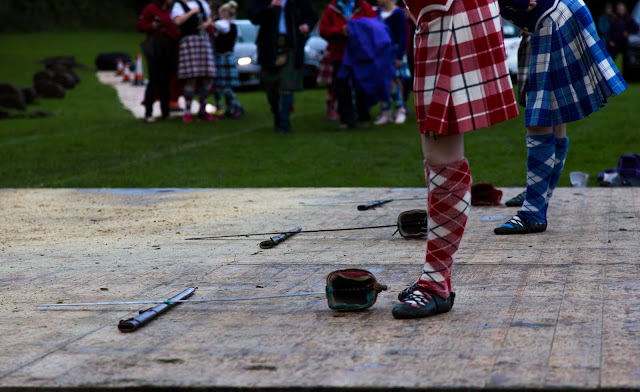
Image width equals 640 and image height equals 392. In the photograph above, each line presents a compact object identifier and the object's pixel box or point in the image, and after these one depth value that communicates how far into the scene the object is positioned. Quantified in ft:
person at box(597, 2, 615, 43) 77.05
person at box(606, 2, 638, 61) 73.51
